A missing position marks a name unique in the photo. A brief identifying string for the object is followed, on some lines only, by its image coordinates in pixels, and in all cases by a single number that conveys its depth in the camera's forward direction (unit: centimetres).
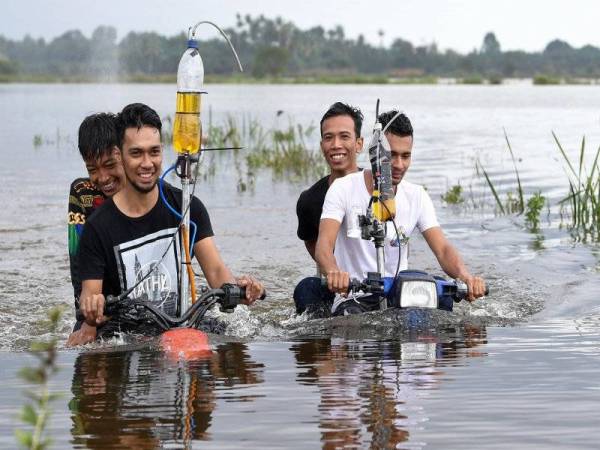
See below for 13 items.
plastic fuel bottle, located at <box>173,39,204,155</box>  702
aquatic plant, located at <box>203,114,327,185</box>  2402
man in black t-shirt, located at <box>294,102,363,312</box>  940
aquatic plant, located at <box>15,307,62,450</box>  319
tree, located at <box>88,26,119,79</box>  7206
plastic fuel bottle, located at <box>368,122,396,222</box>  801
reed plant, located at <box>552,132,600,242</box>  1481
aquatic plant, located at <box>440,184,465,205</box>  1934
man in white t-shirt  861
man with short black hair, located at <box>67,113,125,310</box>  823
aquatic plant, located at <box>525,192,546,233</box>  1642
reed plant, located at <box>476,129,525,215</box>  1766
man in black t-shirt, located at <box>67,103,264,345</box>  757
